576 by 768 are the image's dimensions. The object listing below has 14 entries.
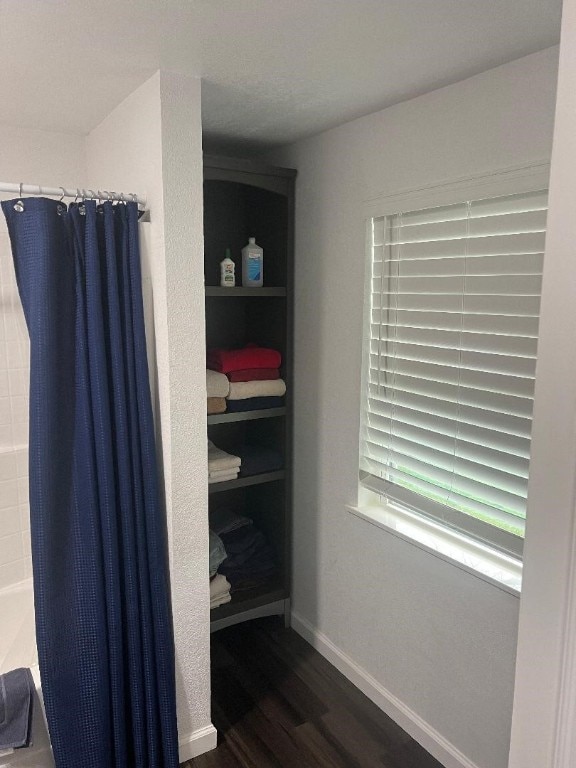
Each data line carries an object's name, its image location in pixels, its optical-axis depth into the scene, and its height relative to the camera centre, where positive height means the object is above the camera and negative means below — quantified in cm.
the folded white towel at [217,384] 233 -37
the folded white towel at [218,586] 248 -127
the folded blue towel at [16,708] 164 -124
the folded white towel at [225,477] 242 -78
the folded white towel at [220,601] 250 -134
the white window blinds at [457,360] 171 -22
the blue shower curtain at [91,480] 168 -57
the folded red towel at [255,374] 244 -35
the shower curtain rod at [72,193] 159 +29
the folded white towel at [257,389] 241 -41
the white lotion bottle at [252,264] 246 +12
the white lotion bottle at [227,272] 238 +8
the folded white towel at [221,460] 239 -70
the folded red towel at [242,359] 242 -28
